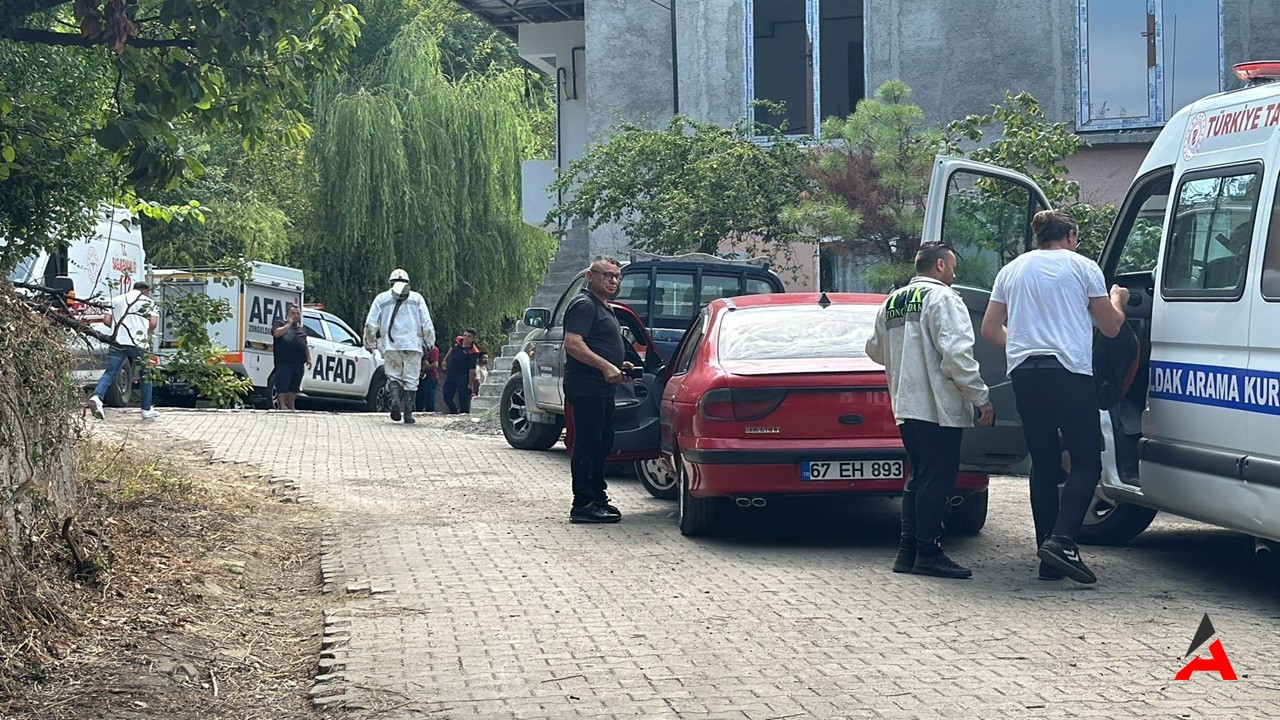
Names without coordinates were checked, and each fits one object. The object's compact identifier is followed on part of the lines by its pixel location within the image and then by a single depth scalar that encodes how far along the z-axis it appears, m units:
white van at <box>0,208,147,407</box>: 19.73
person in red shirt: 28.14
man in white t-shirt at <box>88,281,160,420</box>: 17.41
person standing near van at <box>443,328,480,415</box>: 26.44
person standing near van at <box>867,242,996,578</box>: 8.17
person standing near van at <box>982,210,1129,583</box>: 7.97
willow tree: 32.62
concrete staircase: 25.20
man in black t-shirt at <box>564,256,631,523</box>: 10.38
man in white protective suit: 19.53
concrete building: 21.95
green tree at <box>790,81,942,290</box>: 18.58
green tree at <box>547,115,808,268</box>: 20.61
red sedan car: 8.99
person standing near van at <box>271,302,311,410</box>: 23.16
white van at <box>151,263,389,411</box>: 25.48
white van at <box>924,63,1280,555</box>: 7.32
